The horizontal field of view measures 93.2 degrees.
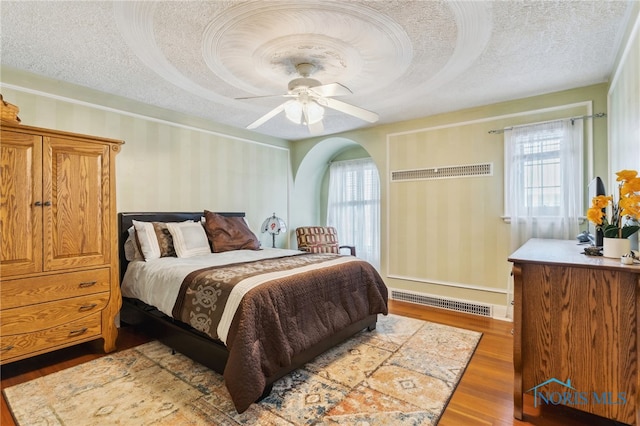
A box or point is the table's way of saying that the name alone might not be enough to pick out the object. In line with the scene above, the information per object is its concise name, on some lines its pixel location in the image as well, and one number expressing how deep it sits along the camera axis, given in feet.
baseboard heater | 11.33
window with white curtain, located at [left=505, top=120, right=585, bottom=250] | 9.60
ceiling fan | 7.50
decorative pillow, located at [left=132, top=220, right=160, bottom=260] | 9.52
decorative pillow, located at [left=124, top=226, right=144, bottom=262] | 9.76
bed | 6.02
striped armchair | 13.88
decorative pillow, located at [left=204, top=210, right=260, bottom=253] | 10.99
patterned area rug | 5.65
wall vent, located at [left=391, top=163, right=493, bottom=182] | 11.37
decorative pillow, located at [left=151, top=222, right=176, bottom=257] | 9.80
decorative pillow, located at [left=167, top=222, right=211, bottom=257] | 9.94
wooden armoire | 6.99
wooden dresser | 4.84
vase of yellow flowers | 4.75
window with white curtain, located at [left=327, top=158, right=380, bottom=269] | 16.56
